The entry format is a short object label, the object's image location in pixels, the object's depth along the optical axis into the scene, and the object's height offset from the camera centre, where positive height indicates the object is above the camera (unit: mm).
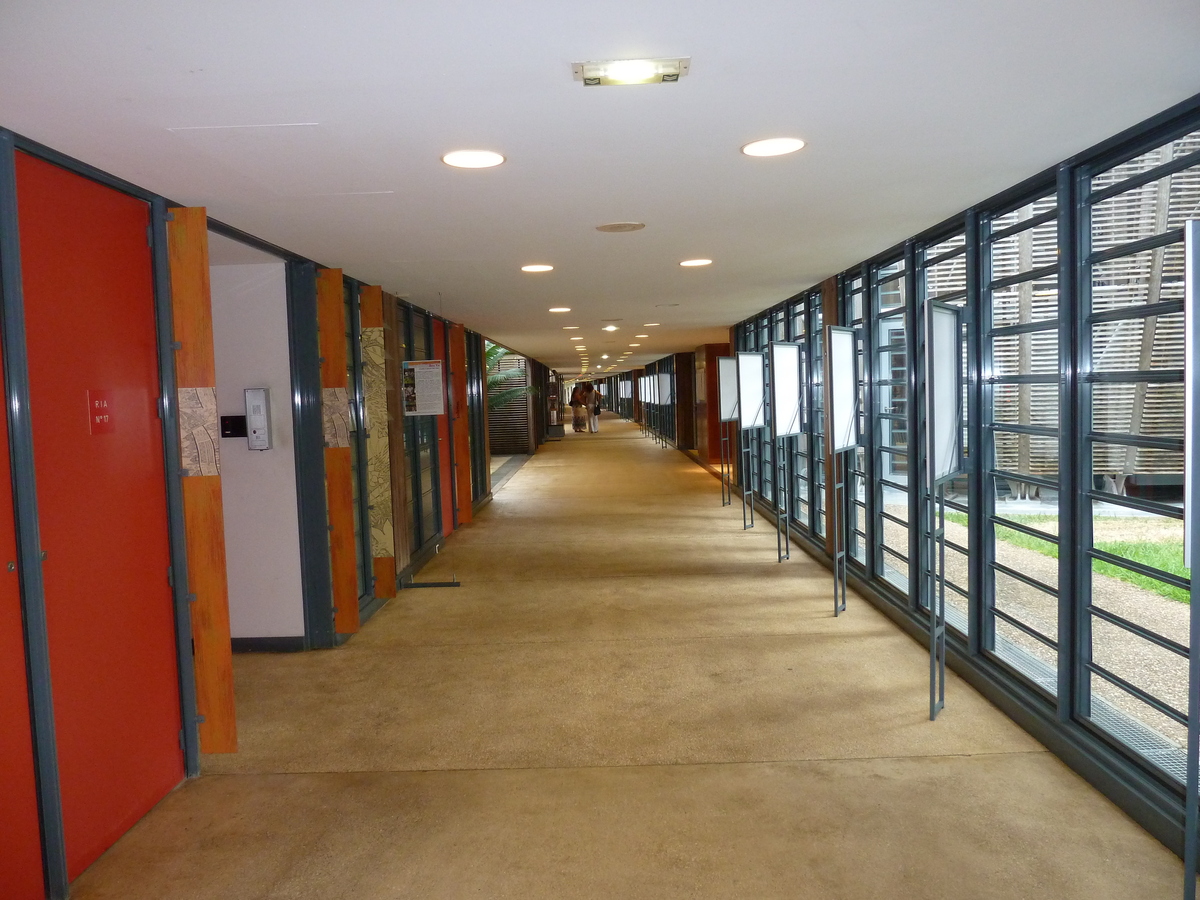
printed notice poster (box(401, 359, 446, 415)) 6426 +140
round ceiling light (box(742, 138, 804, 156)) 2943 +859
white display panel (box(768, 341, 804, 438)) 6535 +31
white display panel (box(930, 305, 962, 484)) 3490 -19
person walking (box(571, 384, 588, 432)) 28373 -383
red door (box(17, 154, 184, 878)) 2715 -278
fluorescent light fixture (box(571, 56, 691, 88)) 2209 +855
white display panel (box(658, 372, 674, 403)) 19281 +223
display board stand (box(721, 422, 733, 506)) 11266 -1131
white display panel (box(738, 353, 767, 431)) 8516 +42
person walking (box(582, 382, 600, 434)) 28283 -195
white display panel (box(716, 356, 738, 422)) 10477 +96
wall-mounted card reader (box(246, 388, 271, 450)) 5062 -25
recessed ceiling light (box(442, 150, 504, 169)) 2957 +859
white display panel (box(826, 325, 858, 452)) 5285 +24
